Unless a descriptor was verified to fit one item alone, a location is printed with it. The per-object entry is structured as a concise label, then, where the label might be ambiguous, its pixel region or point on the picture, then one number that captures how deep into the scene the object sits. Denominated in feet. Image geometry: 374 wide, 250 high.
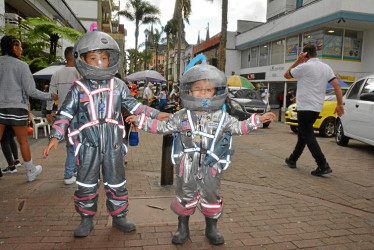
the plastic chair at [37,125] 27.45
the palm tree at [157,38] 179.73
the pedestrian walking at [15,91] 13.70
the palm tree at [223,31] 48.93
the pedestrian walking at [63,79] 16.83
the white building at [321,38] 59.57
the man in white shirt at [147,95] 59.41
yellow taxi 33.68
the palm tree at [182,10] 86.84
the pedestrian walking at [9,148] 15.42
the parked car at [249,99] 44.55
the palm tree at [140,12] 124.47
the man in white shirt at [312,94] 16.96
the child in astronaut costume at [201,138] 9.07
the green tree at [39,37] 32.55
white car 22.45
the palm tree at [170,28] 116.02
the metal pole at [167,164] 14.75
